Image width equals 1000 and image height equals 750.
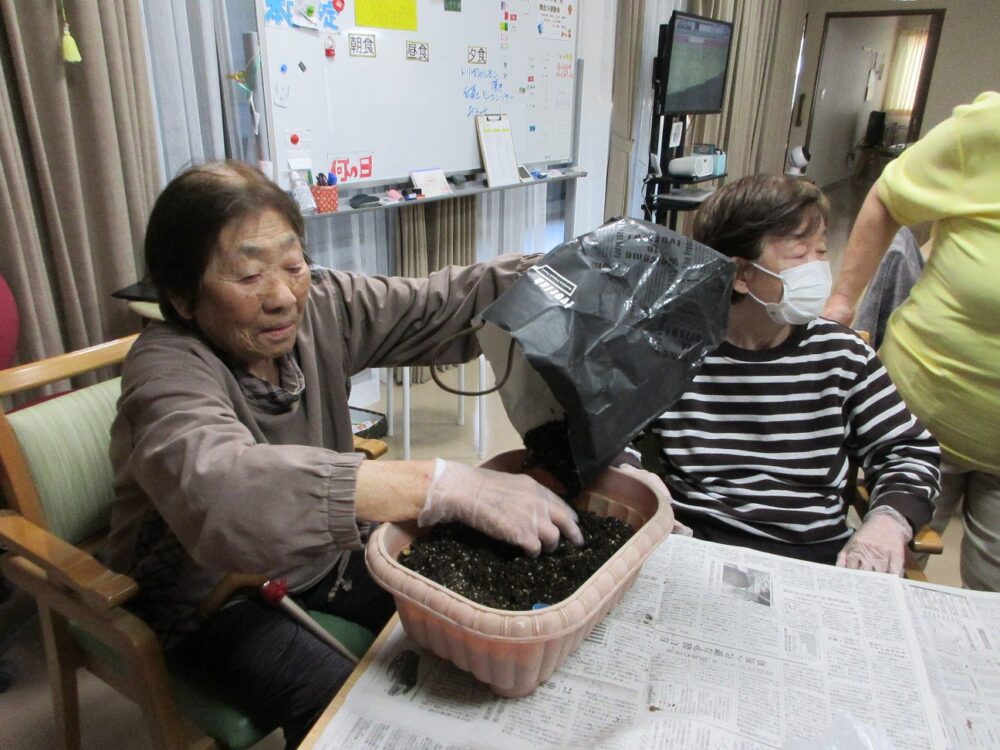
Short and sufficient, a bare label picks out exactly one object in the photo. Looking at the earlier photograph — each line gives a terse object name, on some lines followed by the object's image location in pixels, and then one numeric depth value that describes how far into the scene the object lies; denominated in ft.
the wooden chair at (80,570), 3.02
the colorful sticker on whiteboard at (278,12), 6.91
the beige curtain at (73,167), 5.21
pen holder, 7.78
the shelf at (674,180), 14.39
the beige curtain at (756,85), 17.62
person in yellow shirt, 4.23
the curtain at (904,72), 34.30
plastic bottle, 7.55
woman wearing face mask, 3.96
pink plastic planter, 2.10
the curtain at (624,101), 13.48
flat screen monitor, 13.57
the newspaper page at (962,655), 2.47
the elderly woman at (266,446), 2.39
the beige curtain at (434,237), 9.82
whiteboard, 7.38
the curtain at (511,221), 11.36
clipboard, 10.06
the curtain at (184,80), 6.31
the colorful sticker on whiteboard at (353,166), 8.13
